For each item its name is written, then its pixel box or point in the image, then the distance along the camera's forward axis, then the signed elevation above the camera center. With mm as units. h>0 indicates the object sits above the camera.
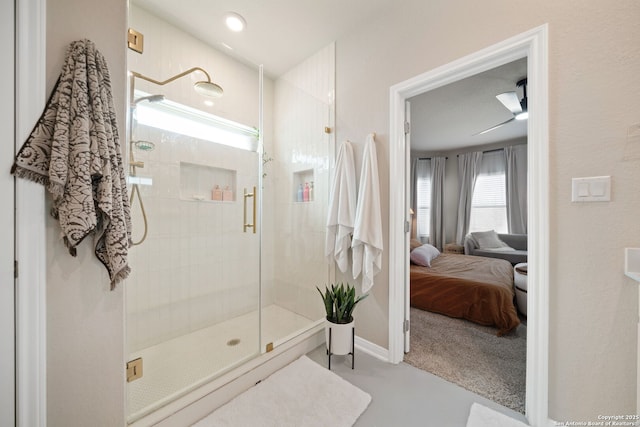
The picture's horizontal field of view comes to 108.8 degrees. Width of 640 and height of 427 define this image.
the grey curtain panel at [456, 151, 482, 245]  5297 +529
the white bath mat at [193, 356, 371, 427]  1247 -1137
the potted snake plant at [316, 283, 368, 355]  1699 -814
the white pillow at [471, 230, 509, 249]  4660 -559
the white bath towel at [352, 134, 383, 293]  1762 -42
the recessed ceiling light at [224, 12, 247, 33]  1872 +1612
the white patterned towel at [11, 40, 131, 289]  812 +203
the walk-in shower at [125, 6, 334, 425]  1757 +10
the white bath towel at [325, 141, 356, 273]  1933 +40
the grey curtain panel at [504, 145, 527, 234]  4715 +538
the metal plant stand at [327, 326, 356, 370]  1700 -1049
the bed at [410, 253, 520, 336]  2250 -864
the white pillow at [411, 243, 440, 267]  3125 -613
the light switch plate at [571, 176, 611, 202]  1063 +114
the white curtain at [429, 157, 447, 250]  5699 +298
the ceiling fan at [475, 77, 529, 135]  2428 +1235
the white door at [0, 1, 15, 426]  786 -48
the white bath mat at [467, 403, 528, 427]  1224 -1134
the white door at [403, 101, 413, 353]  1821 -157
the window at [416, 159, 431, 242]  5879 +383
